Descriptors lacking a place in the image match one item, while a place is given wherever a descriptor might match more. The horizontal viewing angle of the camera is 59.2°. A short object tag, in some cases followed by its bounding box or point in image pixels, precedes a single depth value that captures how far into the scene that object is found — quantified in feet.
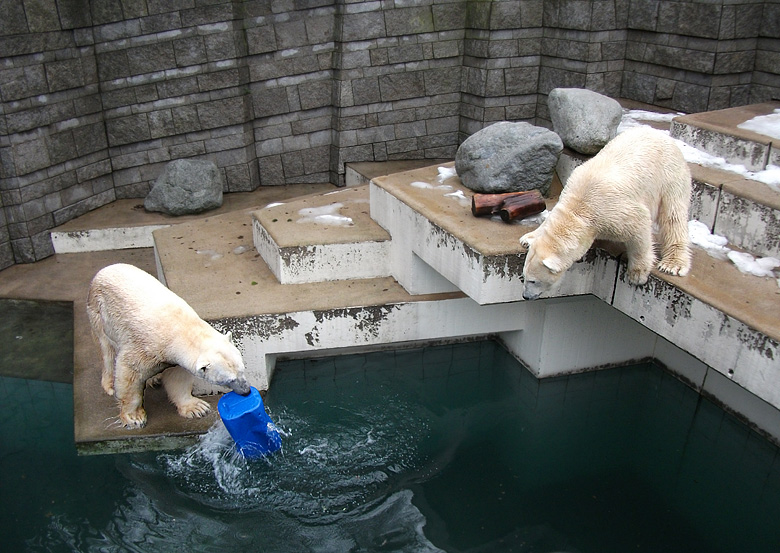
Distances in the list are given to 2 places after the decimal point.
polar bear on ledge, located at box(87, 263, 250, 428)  15.67
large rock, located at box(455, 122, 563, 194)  20.65
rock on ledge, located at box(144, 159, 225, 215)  27.84
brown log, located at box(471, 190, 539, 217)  19.34
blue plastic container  16.19
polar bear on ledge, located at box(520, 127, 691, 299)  14.62
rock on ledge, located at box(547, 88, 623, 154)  22.00
